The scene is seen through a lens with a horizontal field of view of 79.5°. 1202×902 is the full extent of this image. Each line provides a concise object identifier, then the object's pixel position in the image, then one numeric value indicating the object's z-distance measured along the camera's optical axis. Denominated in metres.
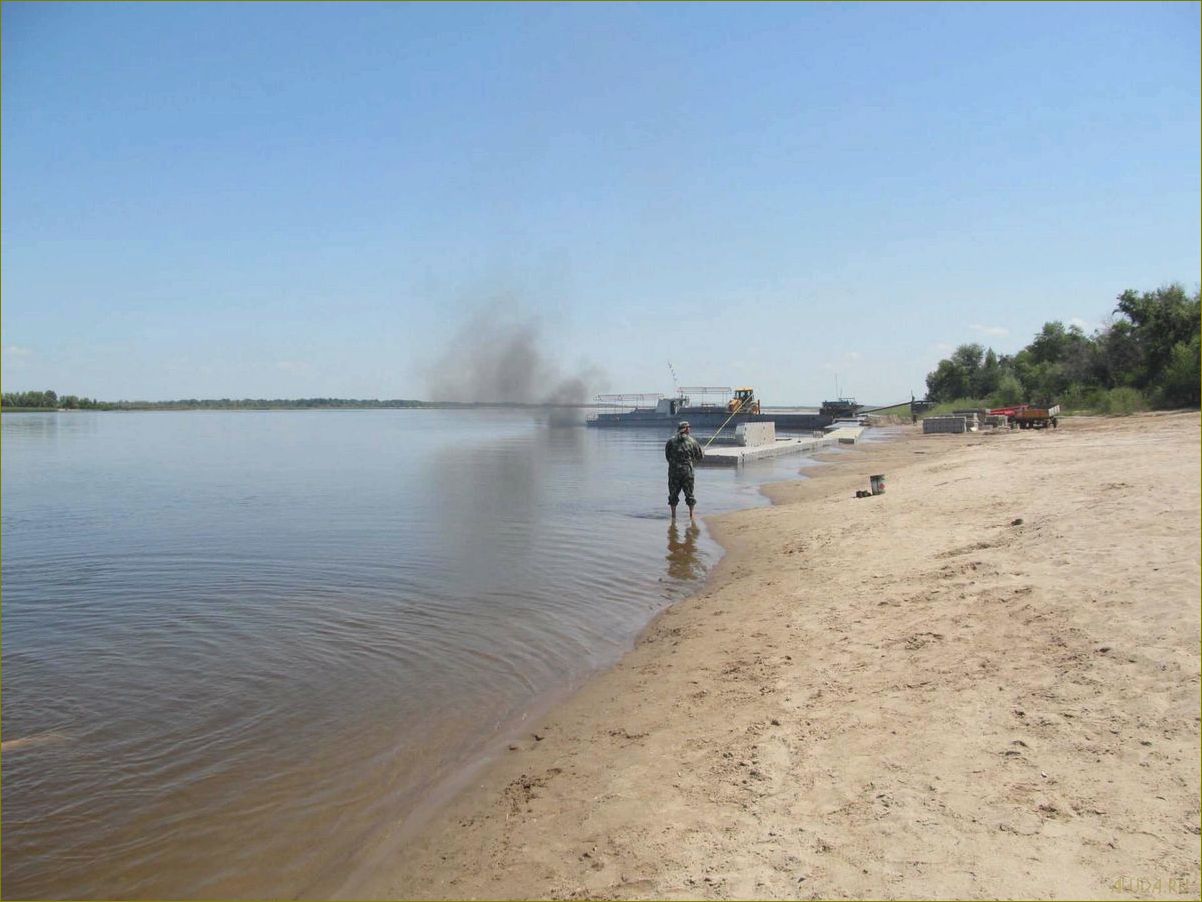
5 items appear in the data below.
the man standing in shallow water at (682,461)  17.97
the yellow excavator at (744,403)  71.62
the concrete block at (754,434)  40.09
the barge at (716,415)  72.19
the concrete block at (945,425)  47.47
